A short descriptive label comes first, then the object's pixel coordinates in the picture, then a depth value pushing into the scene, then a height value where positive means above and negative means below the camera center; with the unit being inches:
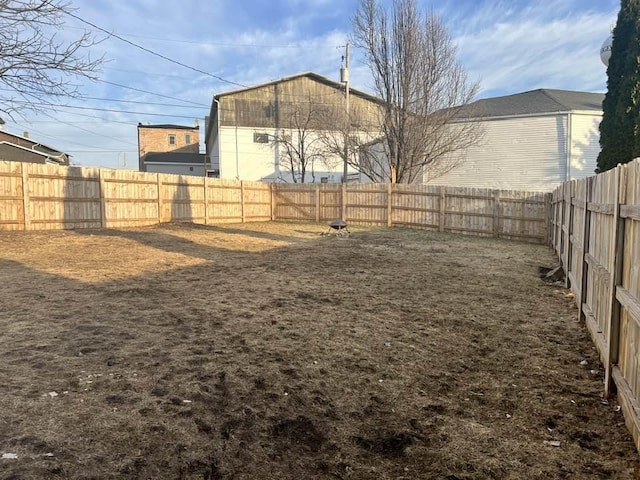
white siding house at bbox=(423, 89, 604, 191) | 721.6 +104.1
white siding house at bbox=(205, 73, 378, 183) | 1099.9 +210.3
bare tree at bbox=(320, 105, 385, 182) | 840.3 +138.6
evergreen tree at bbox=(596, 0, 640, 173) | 430.3 +116.2
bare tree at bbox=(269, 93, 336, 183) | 1101.7 +167.9
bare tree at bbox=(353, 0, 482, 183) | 692.7 +189.3
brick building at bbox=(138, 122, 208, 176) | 1523.1 +218.7
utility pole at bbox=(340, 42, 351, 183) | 832.9 +253.1
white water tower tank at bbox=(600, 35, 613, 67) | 651.1 +238.3
